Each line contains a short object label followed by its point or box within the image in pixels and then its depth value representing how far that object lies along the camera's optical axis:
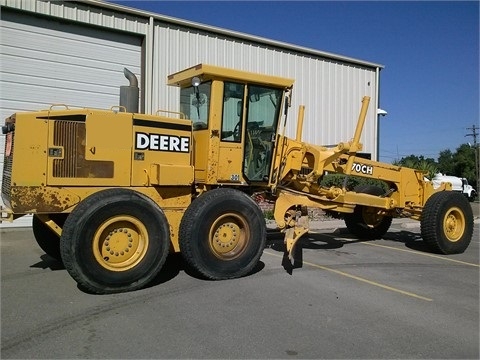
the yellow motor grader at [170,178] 6.03
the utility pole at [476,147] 55.33
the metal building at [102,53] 12.32
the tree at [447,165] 63.30
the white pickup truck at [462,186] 35.83
